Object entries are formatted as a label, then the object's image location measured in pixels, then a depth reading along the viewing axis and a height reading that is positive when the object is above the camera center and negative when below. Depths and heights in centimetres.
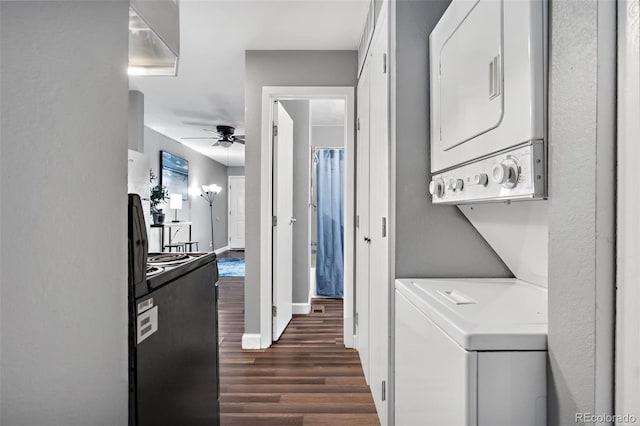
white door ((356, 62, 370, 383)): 248 -10
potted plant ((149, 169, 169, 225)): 586 +12
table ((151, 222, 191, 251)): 625 -37
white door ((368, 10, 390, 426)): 172 -5
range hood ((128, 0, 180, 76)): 99 +51
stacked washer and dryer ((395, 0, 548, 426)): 85 -5
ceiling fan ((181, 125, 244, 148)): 592 +115
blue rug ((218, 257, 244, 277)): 665 -110
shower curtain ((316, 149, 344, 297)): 507 -16
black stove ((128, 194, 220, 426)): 101 -40
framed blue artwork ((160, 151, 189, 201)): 700 +69
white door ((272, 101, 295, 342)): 321 -8
